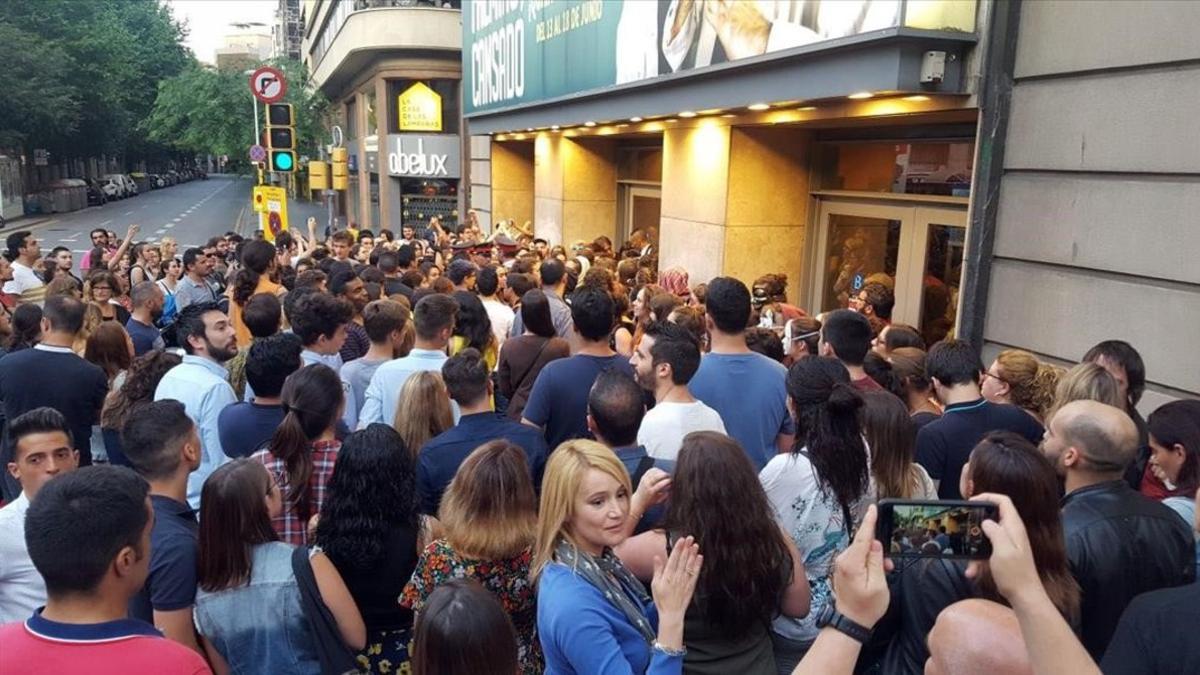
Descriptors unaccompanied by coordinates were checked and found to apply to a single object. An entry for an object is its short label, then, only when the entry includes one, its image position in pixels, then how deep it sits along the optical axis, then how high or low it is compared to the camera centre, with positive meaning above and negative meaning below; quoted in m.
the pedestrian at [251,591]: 2.86 -1.47
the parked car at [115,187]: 57.06 -1.58
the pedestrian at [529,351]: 5.78 -1.24
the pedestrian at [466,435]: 3.86 -1.24
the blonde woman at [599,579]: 2.22 -1.18
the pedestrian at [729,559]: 2.48 -1.15
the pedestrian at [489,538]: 2.90 -1.29
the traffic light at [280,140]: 13.09 +0.45
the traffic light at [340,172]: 18.12 -0.05
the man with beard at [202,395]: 4.52 -1.25
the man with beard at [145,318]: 6.71 -1.25
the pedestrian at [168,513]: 2.84 -1.27
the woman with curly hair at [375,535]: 3.00 -1.33
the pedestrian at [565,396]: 4.75 -1.26
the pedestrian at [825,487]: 3.14 -1.16
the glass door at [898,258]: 8.10 -0.81
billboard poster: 7.33 +1.71
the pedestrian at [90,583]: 2.08 -1.11
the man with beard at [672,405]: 3.96 -1.11
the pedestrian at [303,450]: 3.56 -1.24
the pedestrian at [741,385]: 4.66 -1.16
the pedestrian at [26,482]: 3.11 -1.35
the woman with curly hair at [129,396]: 4.77 -1.34
